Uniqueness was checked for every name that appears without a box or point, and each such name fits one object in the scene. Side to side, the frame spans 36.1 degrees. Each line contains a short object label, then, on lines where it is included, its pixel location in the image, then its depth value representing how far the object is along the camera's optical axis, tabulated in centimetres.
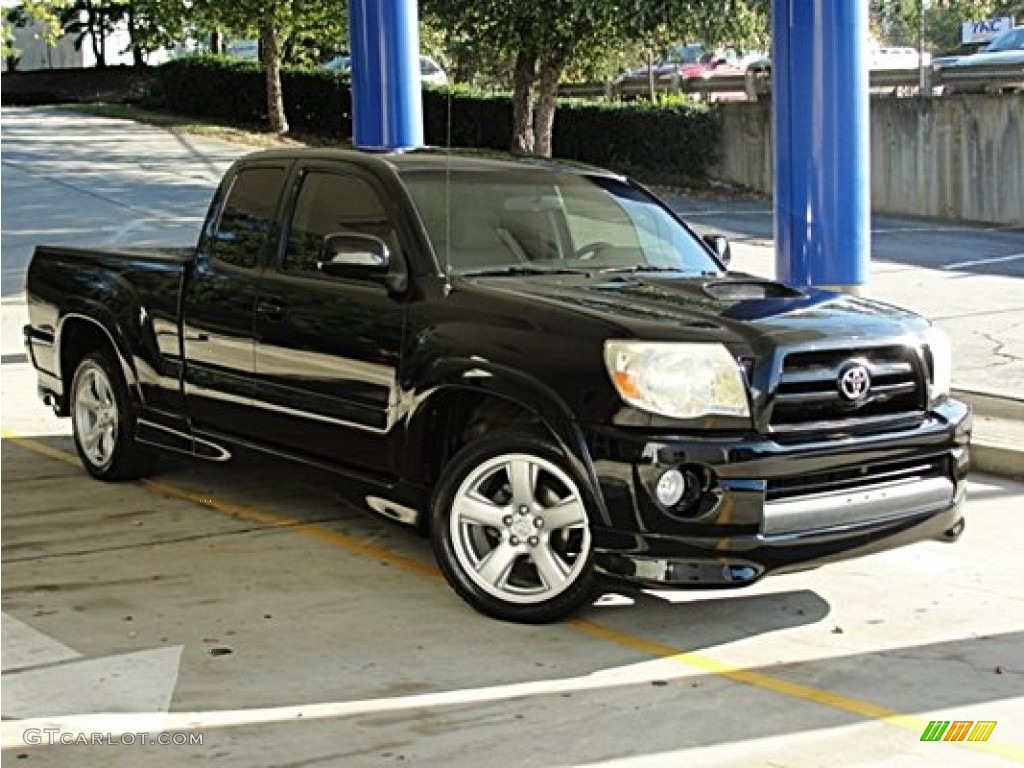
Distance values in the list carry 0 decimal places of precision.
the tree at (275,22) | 2880
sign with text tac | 4516
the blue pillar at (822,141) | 976
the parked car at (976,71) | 2542
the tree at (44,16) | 2112
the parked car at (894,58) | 3522
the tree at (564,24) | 2100
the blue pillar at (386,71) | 1255
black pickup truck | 562
